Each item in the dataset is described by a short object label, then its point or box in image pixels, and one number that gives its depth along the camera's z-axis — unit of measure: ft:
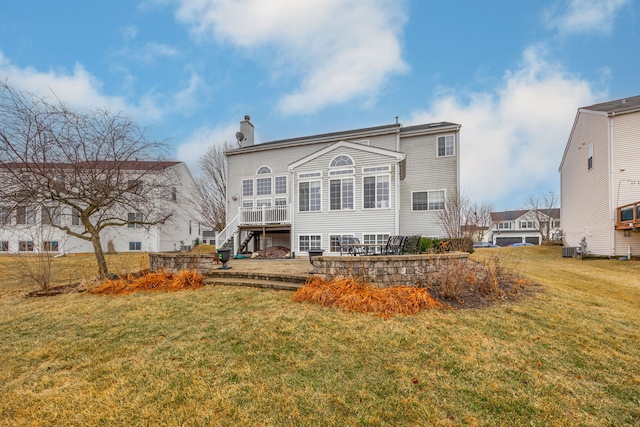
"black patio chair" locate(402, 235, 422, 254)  32.10
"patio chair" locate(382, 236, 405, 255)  29.71
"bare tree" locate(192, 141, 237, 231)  82.64
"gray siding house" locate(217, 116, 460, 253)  41.63
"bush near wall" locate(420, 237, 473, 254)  35.22
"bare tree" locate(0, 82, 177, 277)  22.71
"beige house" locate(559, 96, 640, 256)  42.63
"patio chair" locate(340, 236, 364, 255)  31.68
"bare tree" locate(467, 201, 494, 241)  107.46
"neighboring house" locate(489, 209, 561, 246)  154.40
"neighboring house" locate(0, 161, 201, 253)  66.23
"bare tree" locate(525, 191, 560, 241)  121.39
